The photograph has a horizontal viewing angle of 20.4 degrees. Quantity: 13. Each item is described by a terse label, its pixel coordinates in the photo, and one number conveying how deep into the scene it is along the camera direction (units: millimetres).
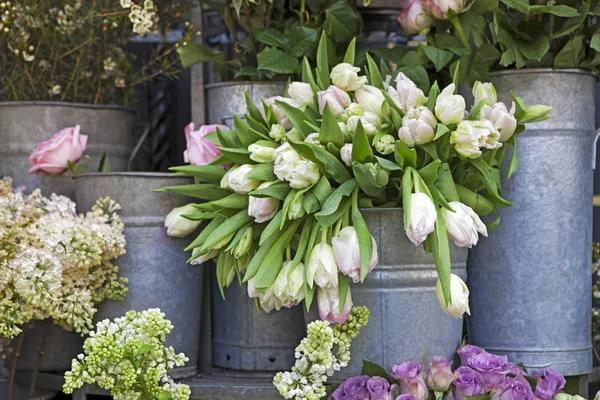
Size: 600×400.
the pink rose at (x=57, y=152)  2545
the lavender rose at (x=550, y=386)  2422
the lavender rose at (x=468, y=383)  2366
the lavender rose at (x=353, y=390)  2355
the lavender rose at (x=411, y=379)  2349
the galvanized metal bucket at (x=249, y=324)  2591
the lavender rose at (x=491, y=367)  2371
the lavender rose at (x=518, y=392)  2359
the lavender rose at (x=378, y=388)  2343
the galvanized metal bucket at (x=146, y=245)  2512
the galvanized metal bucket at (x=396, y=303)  2384
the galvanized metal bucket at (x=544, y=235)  2523
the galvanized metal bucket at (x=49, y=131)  2637
